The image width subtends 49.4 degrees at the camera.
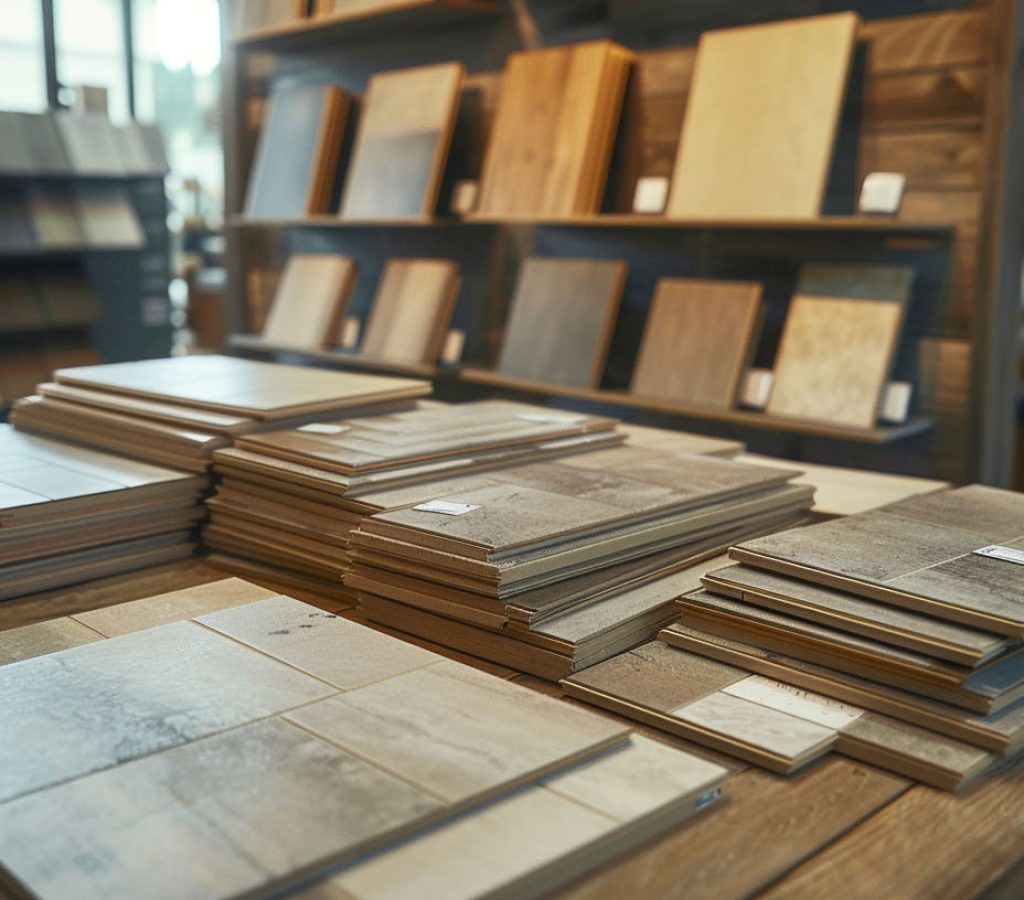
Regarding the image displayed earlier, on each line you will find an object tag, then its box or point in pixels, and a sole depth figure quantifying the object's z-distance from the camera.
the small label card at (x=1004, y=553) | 1.29
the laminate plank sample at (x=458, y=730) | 0.93
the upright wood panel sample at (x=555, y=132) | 3.48
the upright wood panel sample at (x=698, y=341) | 3.13
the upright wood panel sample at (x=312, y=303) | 4.45
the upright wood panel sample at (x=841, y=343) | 2.87
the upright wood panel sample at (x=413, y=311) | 4.03
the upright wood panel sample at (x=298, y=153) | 4.41
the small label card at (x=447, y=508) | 1.43
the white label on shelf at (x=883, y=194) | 2.83
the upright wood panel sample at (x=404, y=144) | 3.96
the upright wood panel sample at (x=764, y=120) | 2.91
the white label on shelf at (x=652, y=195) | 3.32
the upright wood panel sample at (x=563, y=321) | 3.50
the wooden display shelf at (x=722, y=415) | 2.82
